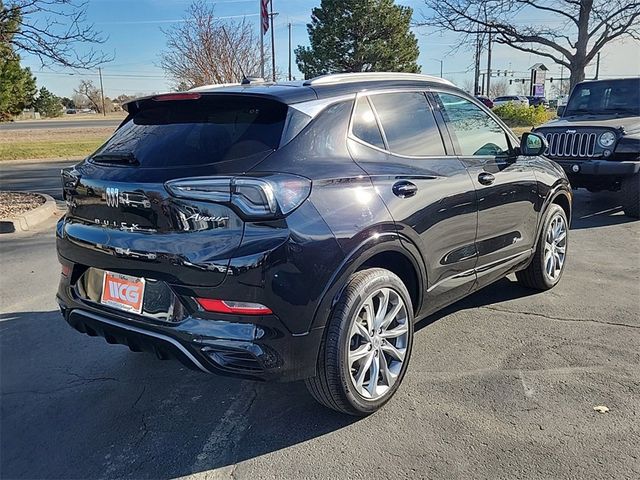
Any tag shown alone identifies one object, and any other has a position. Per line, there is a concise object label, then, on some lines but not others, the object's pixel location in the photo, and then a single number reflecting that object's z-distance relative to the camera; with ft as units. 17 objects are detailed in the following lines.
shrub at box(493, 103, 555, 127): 77.82
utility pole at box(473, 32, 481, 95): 67.10
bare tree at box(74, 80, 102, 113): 281.13
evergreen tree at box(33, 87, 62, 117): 227.61
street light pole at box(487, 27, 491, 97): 130.35
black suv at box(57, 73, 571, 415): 8.26
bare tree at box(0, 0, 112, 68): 27.55
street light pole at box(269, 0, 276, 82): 70.20
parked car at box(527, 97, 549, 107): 120.00
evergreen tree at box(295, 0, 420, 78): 98.53
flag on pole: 49.17
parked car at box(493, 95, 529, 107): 144.77
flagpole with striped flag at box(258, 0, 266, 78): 49.73
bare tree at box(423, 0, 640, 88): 57.06
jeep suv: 24.76
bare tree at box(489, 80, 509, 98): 297.20
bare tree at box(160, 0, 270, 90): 56.44
